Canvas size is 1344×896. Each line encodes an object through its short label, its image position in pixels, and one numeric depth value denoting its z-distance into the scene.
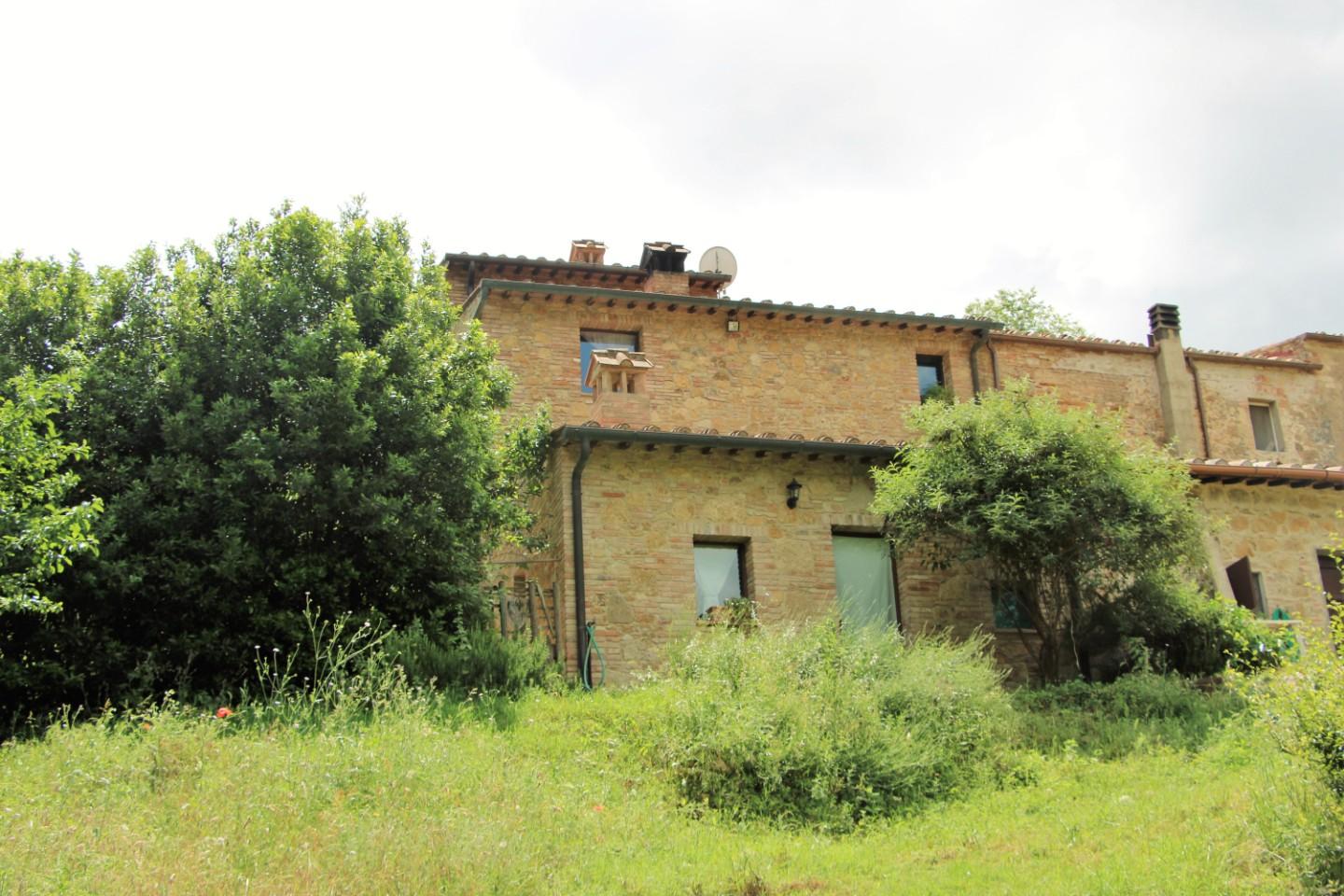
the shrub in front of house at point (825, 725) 12.00
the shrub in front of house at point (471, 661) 14.24
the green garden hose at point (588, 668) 16.05
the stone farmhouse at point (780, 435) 17.08
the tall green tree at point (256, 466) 13.93
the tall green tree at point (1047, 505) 16.69
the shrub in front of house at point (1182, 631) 16.52
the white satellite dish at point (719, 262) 24.22
